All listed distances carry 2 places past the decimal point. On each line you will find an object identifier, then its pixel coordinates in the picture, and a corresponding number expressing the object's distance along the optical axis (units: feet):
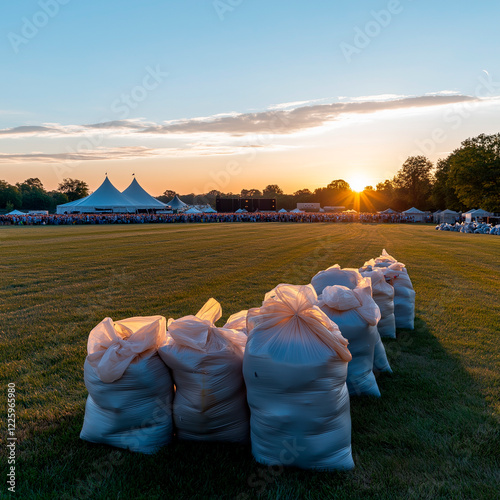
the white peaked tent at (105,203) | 177.88
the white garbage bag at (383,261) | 20.41
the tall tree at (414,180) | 288.10
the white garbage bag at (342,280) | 13.57
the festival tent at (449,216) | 177.88
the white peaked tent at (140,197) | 187.01
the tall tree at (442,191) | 232.12
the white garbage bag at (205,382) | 9.20
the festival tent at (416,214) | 214.81
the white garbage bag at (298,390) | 8.50
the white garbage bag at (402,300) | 18.85
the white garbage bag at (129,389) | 9.17
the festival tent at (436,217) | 205.36
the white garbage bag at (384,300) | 16.61
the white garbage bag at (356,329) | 11.82
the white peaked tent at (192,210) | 211.04
